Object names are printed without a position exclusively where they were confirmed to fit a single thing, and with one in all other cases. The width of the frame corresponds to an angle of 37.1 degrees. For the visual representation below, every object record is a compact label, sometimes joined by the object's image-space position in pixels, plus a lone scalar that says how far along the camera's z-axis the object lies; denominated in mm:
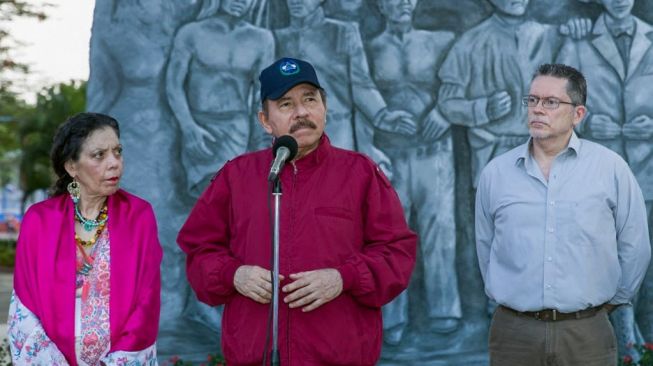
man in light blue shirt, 4039
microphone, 3113
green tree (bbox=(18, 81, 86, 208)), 26500
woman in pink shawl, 3654
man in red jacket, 3498
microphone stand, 3139
